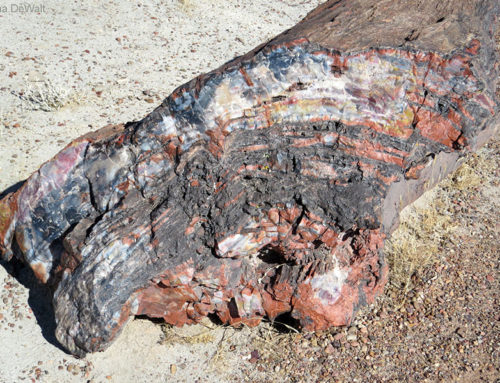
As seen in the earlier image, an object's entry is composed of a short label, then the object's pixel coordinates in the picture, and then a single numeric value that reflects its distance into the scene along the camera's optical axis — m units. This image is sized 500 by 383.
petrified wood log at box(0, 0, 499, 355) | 3.50
